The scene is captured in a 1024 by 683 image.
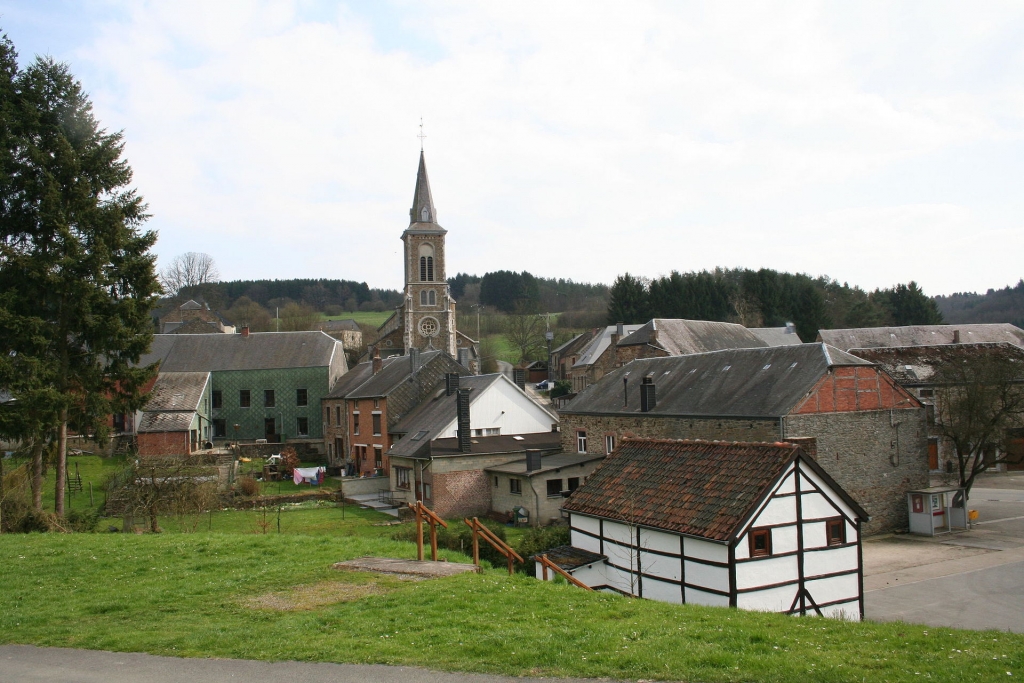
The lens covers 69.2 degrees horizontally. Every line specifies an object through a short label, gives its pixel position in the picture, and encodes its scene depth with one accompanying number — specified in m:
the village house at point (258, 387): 46.22
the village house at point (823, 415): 23.39
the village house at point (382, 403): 35.00
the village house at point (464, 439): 27.72
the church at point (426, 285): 64.31
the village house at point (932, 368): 35.50
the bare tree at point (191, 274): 92.96
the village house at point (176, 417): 36.34
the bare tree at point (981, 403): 28.25
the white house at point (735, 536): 14.11
